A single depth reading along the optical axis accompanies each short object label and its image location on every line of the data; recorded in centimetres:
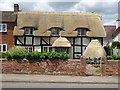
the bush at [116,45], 2861
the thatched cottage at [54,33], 2653
